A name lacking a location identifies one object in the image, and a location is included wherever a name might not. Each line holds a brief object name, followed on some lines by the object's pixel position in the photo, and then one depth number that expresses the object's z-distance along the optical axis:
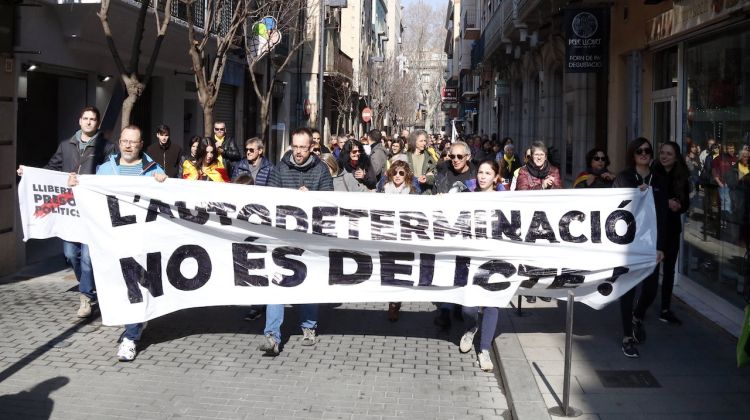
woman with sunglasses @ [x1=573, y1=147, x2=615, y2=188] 8.18
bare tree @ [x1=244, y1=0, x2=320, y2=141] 19.89
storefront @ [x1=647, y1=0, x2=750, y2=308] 8.09
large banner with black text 6.57
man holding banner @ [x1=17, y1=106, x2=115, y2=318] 8.00
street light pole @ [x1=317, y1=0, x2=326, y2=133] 21.93
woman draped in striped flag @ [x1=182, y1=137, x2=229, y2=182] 9.00
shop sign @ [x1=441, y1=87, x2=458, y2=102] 71.38
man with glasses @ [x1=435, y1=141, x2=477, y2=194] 7.86
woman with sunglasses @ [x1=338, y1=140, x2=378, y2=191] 11.05
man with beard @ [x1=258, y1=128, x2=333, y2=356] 7.12
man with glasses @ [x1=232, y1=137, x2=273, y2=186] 8.88
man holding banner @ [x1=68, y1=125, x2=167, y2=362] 6.74
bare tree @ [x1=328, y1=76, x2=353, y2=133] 38.90
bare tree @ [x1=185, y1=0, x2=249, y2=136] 12.42
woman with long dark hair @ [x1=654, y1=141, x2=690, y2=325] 7.45
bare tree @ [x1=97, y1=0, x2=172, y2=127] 10.41
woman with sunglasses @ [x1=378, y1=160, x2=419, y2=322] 7.90
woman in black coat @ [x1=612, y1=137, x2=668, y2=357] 7.07
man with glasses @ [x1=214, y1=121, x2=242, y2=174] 9.89
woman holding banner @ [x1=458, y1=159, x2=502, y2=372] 6.68
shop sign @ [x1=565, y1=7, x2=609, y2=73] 13.21
